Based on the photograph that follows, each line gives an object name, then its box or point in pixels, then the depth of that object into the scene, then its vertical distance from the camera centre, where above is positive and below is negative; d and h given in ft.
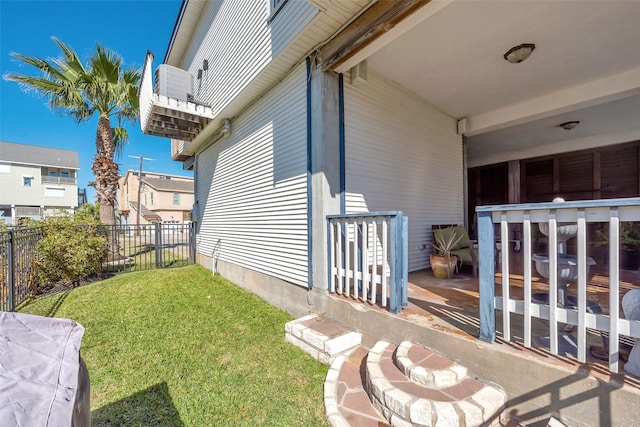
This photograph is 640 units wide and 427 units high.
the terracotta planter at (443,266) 13.34 -2.67
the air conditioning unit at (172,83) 19.47 +10.28
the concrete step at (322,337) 9.02 -4.42
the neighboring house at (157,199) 86.58 +5.88
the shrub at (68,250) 18.12 -2.40
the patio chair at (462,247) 13.25 -1.83
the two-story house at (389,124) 9.07 +5.68
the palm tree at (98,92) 24.29 +12.13
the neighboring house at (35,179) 67.21 +10.04
